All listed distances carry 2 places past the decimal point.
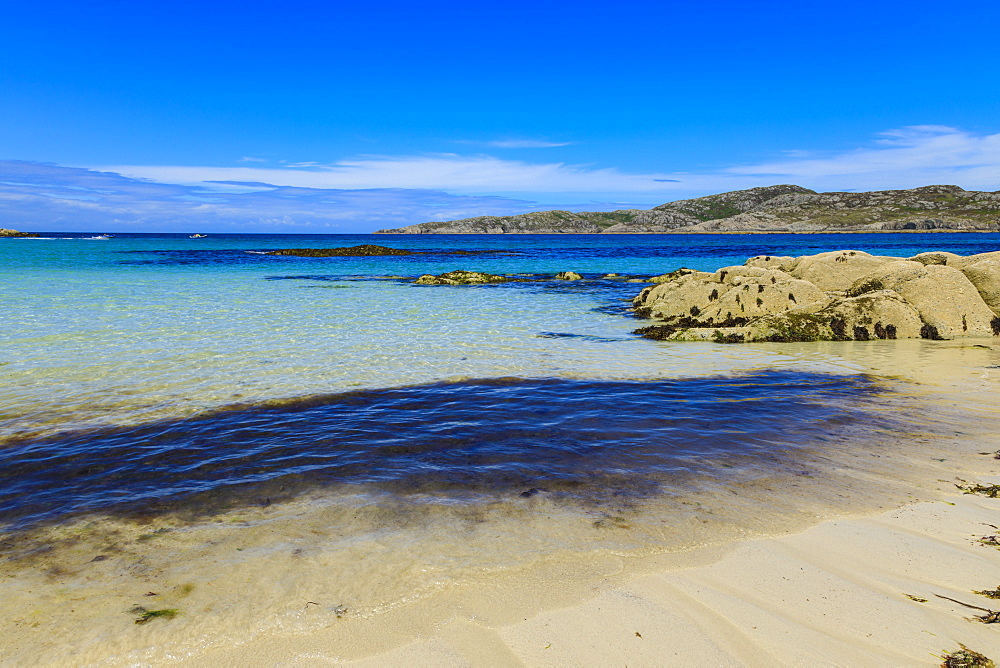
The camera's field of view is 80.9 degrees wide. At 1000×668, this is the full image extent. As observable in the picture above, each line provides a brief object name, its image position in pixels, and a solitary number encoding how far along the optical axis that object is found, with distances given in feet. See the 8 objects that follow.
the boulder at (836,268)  60.64
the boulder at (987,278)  50.39
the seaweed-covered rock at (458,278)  111.65
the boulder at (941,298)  46.88
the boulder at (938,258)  57.17
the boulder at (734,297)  52.85
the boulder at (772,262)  69.52
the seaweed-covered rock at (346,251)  226.17
